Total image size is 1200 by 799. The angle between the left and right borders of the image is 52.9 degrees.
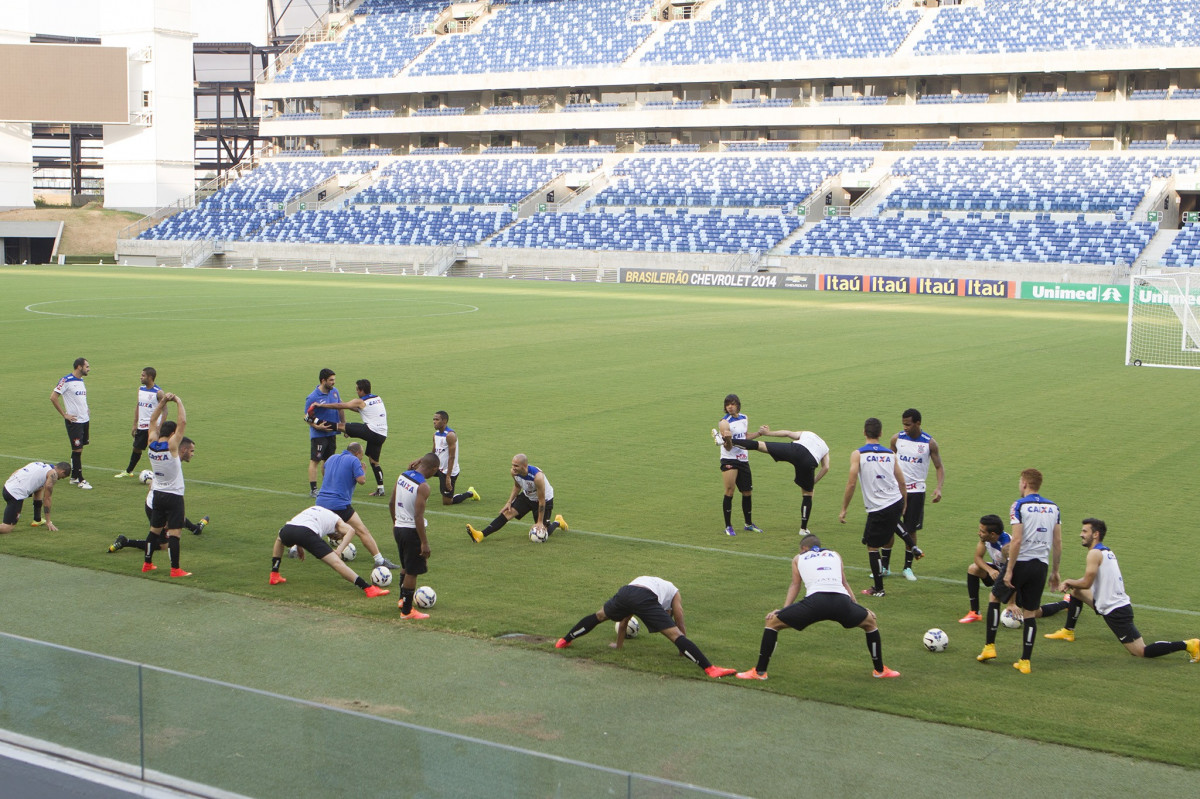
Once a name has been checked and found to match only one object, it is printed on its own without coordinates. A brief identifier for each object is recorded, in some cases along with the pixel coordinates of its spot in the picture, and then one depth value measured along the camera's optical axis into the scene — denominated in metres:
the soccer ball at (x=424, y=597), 11.84
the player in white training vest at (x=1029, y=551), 10.62
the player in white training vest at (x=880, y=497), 12.46
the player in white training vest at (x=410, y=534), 11.55
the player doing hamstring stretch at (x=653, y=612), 10.23
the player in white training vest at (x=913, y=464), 13.40
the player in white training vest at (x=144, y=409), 16.95
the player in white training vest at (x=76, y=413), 17.00
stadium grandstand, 66.38
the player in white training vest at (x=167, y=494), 12.74
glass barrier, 6.48
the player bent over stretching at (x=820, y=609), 9.87
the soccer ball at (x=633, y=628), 11.17
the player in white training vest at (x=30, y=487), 14.27
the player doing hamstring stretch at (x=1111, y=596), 10.48
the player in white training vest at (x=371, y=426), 16.81
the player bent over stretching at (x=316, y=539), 12.22
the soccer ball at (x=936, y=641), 10.77
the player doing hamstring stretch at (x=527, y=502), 14.17
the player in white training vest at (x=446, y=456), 15.92
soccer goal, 33.31
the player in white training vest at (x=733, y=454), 14.68
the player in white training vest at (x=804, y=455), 14.52
